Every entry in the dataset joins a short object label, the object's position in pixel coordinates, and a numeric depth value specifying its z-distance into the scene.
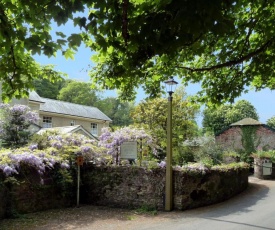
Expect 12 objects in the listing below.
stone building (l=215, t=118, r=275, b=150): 20.54
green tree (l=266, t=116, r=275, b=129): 52.78
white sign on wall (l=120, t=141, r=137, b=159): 10.10
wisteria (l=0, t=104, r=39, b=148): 12.61
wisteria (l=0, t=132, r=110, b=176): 8.44
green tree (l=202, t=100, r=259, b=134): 44.51
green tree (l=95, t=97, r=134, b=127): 52.25
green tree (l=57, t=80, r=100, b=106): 43.58
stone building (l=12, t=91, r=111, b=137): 22.47
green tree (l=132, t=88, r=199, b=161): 18.76
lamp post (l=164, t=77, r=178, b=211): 8.99
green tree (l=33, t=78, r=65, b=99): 41.70
